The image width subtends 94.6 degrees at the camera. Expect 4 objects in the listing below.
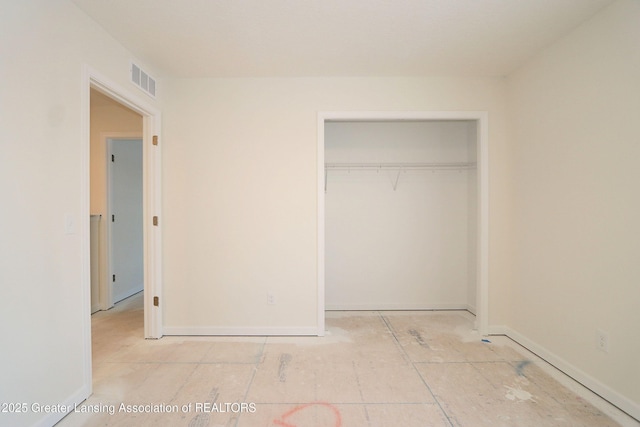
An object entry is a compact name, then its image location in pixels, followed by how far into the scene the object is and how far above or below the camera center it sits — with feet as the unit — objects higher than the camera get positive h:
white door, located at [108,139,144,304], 12.66 -0.28
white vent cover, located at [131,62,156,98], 8.15 +3.80
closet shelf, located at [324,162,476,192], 11.90 +1.81
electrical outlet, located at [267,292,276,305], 9.73 -2.83
